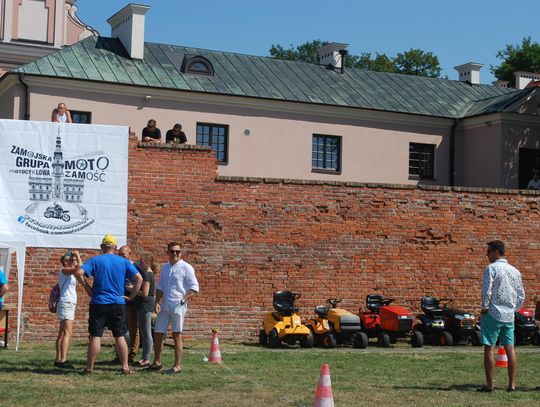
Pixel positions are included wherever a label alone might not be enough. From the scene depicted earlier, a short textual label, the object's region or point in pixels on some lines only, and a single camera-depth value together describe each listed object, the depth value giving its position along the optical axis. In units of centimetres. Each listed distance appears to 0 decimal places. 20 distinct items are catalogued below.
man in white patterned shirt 1226
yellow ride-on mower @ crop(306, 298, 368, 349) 1897
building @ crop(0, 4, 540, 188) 2772
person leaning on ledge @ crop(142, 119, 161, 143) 2169
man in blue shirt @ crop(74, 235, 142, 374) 1280
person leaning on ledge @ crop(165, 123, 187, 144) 2206
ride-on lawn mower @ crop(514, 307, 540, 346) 2075
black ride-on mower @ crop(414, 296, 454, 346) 2019
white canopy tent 1644
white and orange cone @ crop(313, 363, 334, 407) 946
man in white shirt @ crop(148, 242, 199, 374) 1338
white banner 1870
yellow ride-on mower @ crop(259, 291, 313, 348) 1875
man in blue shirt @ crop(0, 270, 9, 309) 1312
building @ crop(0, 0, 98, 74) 4097
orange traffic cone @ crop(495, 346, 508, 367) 1504
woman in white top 1370
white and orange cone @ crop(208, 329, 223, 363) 1509
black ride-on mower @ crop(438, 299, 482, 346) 2034
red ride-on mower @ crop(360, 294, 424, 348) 1955
